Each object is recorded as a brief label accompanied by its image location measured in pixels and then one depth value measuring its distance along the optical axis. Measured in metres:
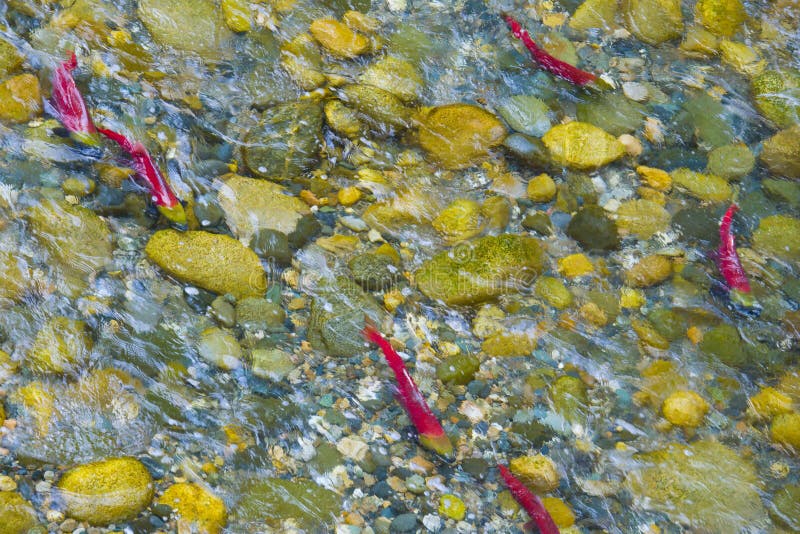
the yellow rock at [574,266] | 8.84
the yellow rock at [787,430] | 7.66
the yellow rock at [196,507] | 6.38
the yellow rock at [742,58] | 11.23
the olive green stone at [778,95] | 10.67
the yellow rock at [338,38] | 10.53
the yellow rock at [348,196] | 9.09
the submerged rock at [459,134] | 9.66
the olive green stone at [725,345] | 8.28
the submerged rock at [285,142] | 9.20
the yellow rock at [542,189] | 9.38
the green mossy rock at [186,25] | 10.26
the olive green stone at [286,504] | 6.57
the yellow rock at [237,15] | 10.60
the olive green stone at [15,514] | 6.02
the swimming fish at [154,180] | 8.48
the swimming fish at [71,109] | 8.84
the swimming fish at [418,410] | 7.23
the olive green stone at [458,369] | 7.79
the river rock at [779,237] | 9.30
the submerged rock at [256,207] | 8.67
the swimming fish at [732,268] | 8.80
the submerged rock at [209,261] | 8.04
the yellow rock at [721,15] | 11.65
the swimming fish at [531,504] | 6.78
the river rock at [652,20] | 11.45
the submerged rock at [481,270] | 8.39
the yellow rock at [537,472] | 7.09
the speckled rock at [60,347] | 7.06
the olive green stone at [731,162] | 9.93
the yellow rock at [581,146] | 9.71
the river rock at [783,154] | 10.04
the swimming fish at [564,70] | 10.67
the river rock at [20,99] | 8.82
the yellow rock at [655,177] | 9.72
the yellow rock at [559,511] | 6.85
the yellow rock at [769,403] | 7.86
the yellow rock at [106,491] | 6.20
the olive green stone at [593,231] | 9.10
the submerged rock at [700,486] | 7.11
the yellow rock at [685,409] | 7.73
